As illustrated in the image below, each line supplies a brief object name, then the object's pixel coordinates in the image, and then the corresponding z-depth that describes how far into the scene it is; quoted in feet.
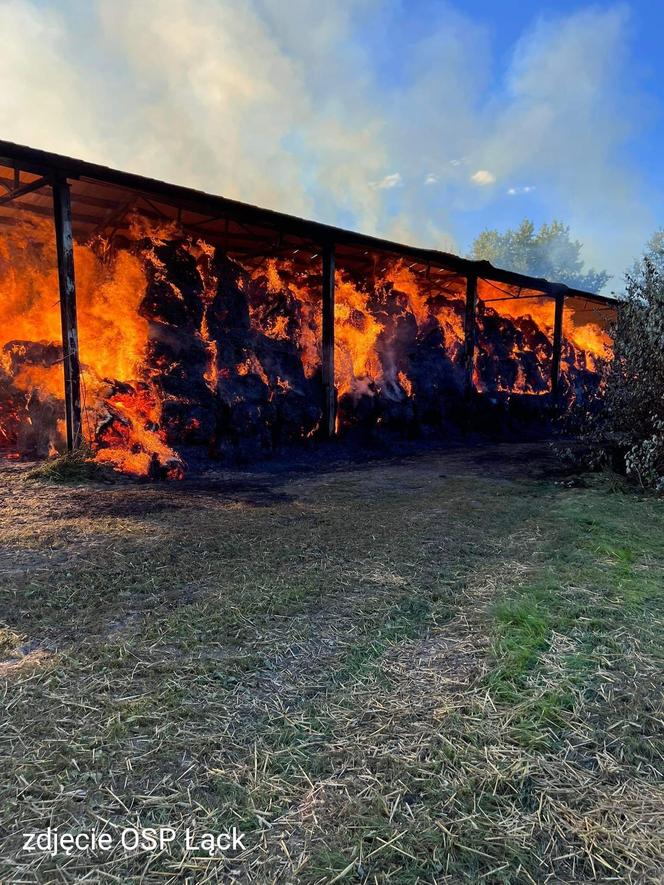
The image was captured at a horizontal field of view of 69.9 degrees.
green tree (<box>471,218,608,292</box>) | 209.46
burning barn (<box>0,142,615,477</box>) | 30.09
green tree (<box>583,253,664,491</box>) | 23.04
